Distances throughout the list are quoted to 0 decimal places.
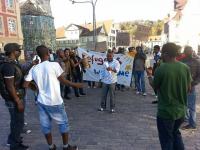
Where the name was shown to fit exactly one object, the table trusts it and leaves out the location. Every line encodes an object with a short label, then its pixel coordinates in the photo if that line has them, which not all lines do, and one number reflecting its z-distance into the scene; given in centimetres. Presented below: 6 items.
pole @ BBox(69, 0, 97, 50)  968
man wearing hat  285
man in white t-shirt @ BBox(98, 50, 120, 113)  449
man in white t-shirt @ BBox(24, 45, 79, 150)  275
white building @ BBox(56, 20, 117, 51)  4457
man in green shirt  226
